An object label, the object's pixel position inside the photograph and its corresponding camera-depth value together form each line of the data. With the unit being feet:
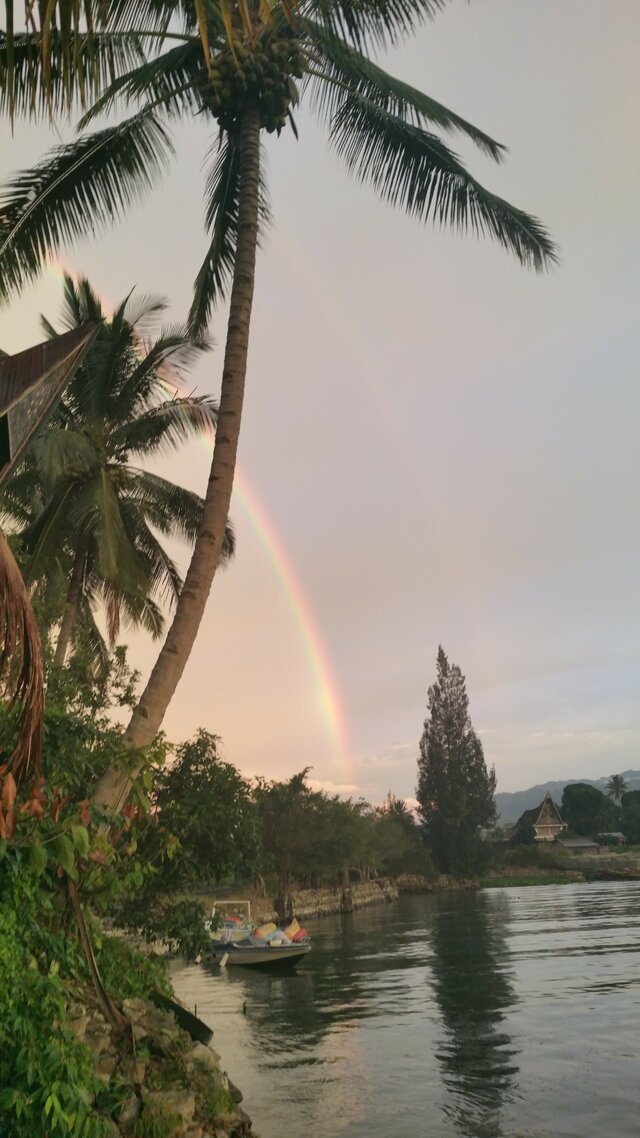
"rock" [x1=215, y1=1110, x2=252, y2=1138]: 24.63
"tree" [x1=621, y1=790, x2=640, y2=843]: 330.13
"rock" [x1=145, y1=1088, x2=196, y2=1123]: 20.63
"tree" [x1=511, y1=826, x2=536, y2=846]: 332.88
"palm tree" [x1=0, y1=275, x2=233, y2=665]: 53.21
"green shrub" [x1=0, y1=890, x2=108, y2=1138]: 15.76
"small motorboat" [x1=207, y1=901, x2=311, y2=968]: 91.66
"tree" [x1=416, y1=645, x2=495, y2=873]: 253.65
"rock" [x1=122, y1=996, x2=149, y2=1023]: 25.43
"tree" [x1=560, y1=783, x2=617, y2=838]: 346.74
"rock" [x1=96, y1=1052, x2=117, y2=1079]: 20.97
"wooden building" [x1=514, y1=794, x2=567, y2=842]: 340.39
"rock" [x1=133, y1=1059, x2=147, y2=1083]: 21.78
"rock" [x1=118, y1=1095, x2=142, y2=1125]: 19.71
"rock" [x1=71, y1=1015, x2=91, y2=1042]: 20.47
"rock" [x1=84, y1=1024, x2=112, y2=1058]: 21.43
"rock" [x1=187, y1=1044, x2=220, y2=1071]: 26.76
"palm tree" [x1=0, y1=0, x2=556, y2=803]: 30.94
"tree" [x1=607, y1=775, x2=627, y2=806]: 492.13
